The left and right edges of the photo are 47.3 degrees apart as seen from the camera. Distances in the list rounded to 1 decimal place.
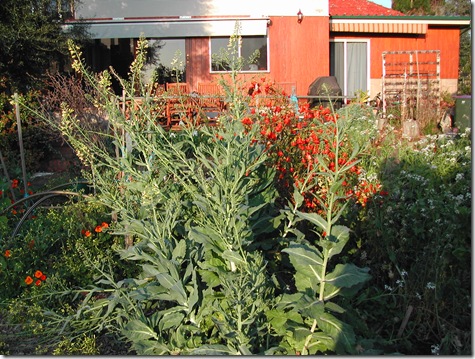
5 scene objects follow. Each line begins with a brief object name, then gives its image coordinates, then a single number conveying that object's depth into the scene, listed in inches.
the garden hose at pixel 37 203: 180.6
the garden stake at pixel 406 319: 127.2
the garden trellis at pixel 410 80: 530.3
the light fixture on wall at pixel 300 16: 616.7
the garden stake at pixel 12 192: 243.4
